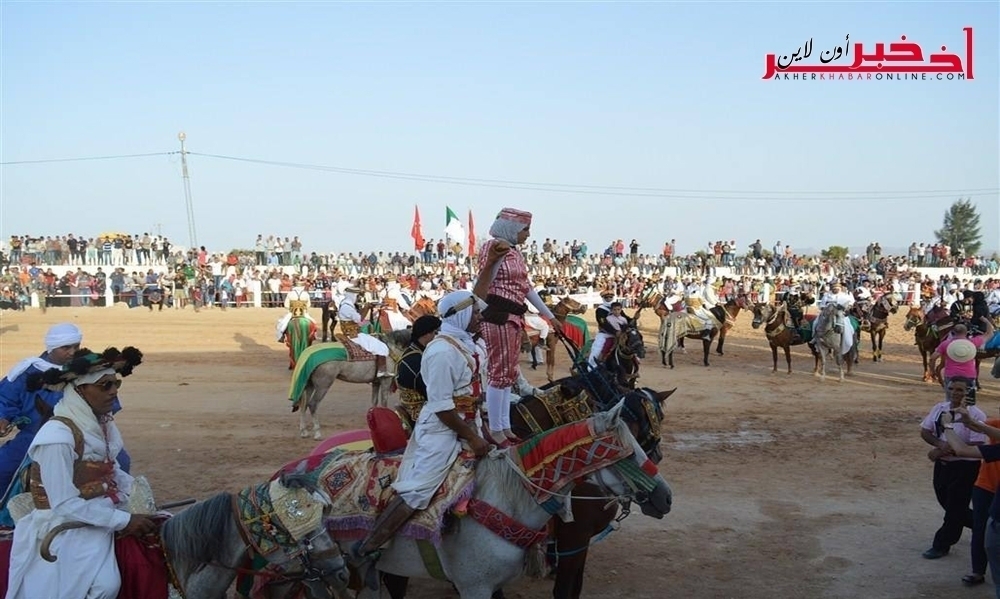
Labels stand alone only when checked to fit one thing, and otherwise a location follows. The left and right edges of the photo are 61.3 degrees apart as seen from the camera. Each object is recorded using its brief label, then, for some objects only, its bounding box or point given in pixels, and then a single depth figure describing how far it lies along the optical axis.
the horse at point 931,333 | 19.05
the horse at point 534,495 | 5.59
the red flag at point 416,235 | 45.06
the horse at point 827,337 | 20.91
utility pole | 50.73
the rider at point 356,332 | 14.69
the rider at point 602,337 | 15.21
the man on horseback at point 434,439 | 5.55
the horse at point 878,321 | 24.88
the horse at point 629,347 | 13.29
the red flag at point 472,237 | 47.79
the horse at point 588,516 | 6.49
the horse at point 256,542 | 4.74
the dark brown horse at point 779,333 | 22.23
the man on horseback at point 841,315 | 20.84
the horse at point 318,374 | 14.02
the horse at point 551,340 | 20.86
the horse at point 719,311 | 25.69
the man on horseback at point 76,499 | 4.39
